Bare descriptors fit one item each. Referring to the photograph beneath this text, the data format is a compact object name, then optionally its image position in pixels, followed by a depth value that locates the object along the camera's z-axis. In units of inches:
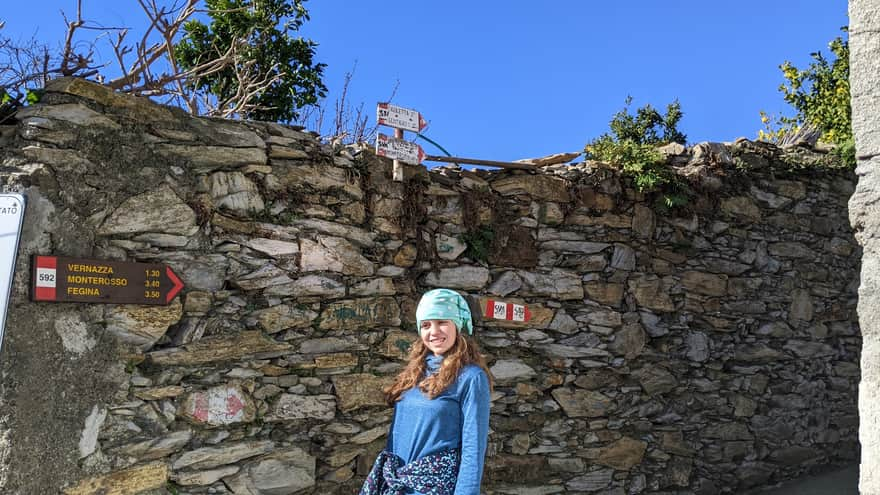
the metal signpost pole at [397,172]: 184.4
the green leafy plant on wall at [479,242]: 193.5
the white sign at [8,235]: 128.0
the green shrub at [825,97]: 348.8
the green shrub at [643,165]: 217.2
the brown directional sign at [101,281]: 137.6
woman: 96.2
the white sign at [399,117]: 175.6
